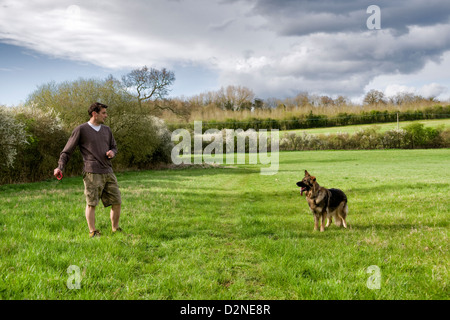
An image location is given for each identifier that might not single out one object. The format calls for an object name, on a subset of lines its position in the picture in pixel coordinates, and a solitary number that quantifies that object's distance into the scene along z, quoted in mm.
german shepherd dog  7324
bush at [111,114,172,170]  29594
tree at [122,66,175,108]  44312
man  6383
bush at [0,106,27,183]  17656
